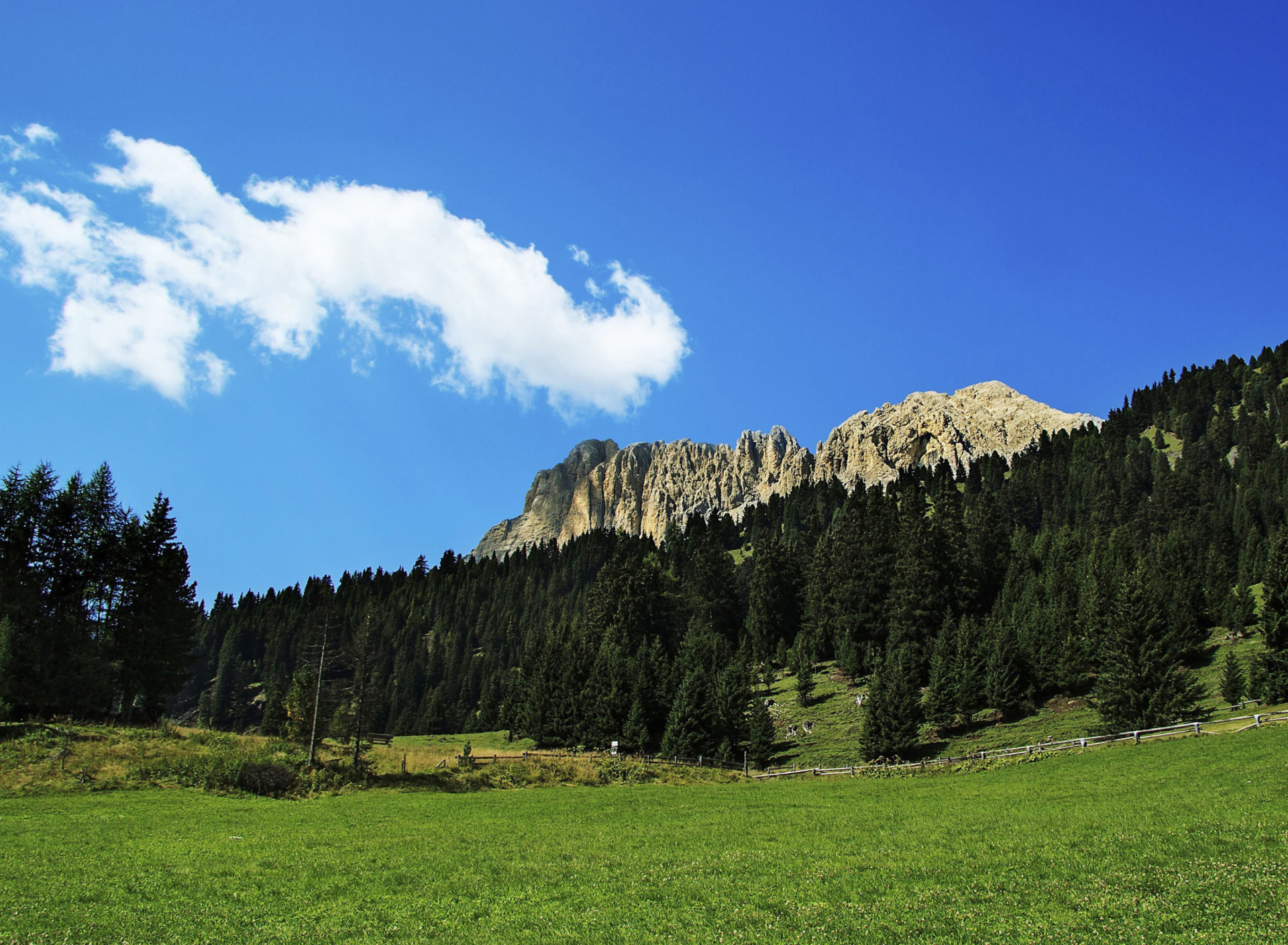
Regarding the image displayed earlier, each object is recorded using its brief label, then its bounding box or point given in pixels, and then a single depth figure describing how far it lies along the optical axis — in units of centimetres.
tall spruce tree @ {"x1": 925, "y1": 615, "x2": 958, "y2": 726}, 6272
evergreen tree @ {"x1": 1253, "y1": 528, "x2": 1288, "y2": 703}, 5162
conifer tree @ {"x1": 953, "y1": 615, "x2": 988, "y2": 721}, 6444
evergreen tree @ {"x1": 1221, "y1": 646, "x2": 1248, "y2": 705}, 5378
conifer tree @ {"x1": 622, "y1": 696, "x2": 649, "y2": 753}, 6769
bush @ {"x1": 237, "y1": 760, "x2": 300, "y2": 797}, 4472
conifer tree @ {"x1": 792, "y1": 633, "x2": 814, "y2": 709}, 7869
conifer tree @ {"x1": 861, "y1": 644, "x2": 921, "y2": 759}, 5797
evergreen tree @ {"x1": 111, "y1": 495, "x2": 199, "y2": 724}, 6319
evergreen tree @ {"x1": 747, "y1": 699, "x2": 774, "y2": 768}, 6178
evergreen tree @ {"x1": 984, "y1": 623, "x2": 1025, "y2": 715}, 6412
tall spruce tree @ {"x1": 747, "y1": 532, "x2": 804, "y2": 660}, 10375
